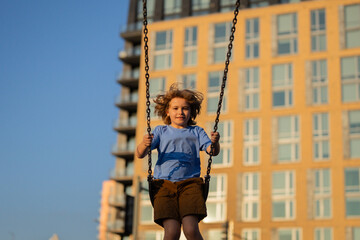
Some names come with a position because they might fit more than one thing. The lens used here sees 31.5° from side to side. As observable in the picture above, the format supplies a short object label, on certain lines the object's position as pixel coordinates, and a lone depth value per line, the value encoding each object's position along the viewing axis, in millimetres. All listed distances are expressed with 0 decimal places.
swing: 7488
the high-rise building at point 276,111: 49844
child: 7285
